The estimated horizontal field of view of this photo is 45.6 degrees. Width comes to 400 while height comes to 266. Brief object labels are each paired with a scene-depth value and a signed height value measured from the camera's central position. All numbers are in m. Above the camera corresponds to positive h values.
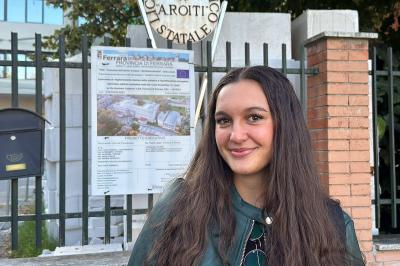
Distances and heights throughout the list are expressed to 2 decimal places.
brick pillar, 3.47 +0.07
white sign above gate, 3.91 +0.98
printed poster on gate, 3.26 +0.13
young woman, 1.46 -0.22
